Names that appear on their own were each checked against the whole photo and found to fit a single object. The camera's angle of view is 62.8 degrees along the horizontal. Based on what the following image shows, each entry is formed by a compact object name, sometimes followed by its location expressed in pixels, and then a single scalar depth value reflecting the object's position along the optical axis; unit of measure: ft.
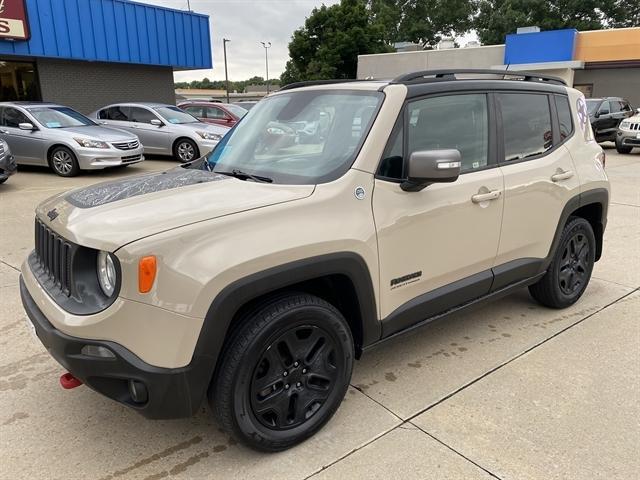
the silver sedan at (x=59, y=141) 34.96
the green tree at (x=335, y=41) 117.80
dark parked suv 57.03
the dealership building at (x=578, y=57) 84.12
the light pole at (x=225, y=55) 189.72
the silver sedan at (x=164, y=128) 41.75
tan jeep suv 7.11
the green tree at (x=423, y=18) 167.43
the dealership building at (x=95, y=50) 49.76
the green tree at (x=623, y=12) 136.67
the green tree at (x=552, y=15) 138.10
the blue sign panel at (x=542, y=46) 87.97
